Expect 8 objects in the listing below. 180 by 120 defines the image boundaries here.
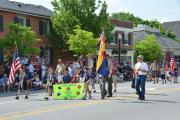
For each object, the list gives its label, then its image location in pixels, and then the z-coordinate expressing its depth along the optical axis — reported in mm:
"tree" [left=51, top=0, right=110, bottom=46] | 41875
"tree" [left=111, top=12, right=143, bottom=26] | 95825
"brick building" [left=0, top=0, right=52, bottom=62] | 37188
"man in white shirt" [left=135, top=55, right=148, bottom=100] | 18094
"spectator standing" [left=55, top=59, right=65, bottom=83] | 23122
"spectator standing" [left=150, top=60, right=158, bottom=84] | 33456
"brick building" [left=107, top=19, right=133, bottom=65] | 54156
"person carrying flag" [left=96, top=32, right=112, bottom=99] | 19625
